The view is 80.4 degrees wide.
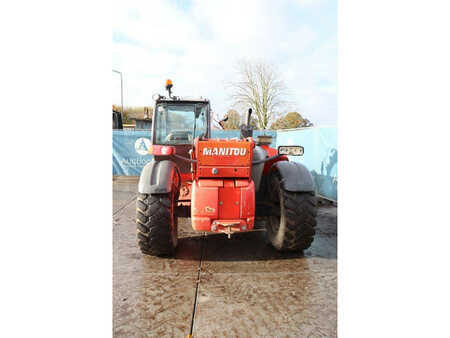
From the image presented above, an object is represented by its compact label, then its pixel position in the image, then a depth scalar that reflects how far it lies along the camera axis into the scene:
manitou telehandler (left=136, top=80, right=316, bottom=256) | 3.06
